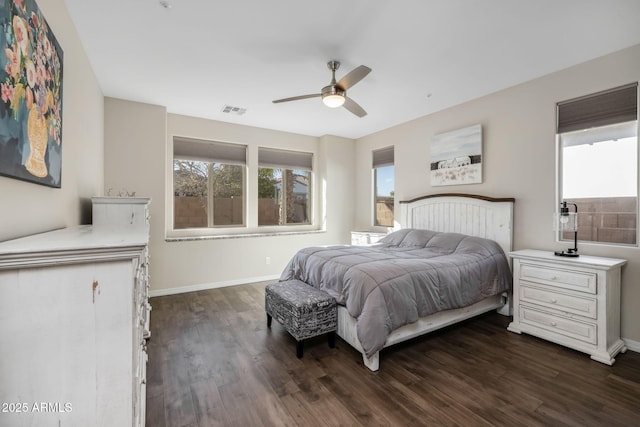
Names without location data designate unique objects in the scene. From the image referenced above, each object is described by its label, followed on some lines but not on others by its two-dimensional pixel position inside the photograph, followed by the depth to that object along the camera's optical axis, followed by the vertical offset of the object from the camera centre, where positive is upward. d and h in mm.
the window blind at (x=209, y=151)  4422 +997
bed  2258 -576
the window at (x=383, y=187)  5188 +482
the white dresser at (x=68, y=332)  876 -394
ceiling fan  2462 +1163
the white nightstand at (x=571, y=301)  2373 -809
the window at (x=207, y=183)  4473 +475
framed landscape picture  3719 +764
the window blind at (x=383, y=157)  5142 +1024
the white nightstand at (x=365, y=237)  4952 -449
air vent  4023 +1484
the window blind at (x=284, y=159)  5129 +1004
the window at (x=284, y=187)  5180 +486
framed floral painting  1146 +559
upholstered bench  2402 -878
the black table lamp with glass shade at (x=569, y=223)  2729 -109
